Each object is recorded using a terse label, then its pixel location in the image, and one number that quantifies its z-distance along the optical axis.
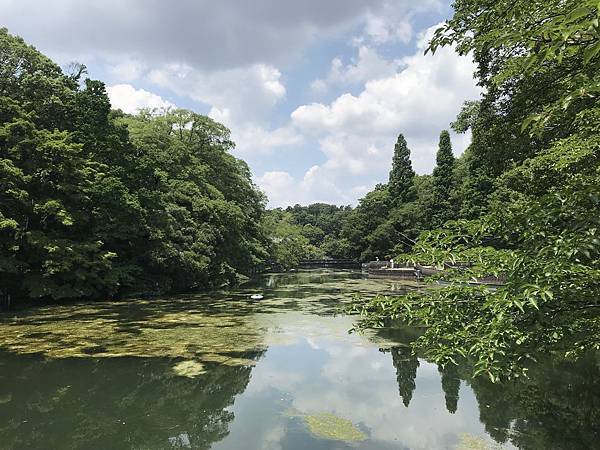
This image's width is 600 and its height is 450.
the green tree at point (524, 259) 2.79
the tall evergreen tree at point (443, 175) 44.09
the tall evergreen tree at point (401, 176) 56.66
